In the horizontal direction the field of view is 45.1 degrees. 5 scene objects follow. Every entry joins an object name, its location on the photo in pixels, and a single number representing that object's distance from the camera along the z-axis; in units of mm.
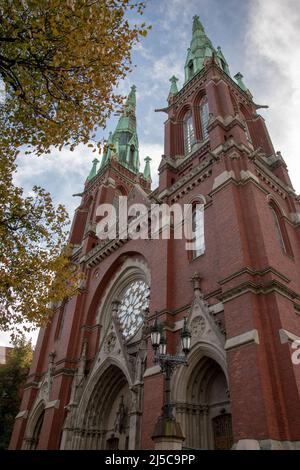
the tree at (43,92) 7625
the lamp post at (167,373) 7562
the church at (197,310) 9852
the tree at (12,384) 24562
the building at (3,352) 41550
